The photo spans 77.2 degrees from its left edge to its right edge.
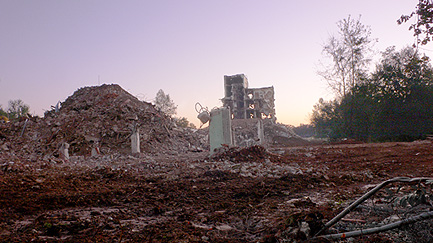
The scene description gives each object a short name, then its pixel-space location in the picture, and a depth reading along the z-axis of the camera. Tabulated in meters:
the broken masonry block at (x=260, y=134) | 21.07
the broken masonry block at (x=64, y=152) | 11.52
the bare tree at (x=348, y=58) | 24.27
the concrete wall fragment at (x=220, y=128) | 10.99
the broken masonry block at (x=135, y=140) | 13.90
